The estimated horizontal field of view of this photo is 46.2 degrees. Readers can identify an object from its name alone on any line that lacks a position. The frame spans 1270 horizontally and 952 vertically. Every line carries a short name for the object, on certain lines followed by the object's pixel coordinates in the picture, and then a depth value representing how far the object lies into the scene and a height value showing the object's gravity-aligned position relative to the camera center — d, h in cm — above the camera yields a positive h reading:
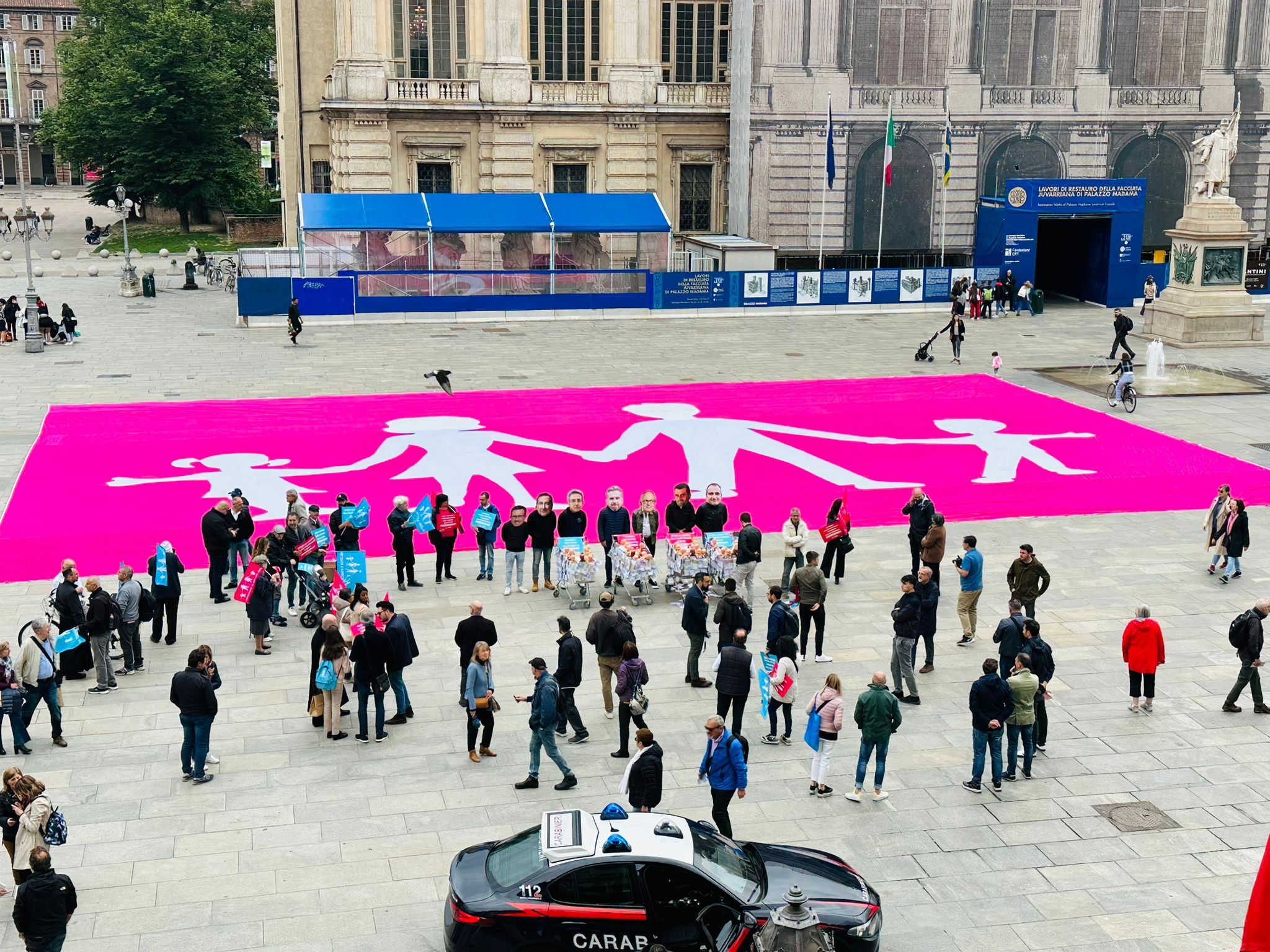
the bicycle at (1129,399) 3225 -447
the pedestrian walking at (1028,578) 1833 -472
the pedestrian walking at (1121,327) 3753 -344
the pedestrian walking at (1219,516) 2111 -462
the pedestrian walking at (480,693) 1479 -497
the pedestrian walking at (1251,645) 1606 -485
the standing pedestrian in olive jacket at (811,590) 1769 -471
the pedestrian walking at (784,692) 1536 -514
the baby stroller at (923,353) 3819 -419
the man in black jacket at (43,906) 1043 -500
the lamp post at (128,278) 5336 -339
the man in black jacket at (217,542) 1986 -473
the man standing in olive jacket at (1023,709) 1445 -498
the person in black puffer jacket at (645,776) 1309 -510
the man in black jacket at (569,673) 1527 -495
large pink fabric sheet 2453 -503
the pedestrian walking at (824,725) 1402 -498
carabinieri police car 1064 -508
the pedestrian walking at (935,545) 1941 -460
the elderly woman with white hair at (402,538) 2056 -483
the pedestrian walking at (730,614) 1636 -463
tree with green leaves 7312 +362
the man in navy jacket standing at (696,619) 1689 -483
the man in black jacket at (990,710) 1412 -488
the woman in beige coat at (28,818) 1160 -488
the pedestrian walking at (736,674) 1523 -492
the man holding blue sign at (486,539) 2108 -495
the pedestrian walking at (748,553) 1948 -474
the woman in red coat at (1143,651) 1611 -493
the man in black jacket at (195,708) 1429 -495
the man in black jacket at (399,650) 1570 -487
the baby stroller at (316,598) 1898 -522
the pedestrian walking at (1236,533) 2077 -472
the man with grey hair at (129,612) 1717 -488
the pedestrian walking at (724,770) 1312 -507
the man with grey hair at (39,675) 1513 -494
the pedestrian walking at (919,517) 2081 -453
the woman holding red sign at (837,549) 2064 -495
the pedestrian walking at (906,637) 1630 -487
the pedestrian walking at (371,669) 1542 -496
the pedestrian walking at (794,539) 1983 -462
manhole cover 1374 -577
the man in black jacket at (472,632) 1605 -476
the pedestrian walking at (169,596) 1819 -499
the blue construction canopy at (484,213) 4812 -92
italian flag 4881 +118
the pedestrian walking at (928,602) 1662 -463
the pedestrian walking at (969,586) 1823 -482
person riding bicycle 3225 -395
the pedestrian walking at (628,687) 1510 -500
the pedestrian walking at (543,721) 1421 -503
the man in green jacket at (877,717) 1397 -489
